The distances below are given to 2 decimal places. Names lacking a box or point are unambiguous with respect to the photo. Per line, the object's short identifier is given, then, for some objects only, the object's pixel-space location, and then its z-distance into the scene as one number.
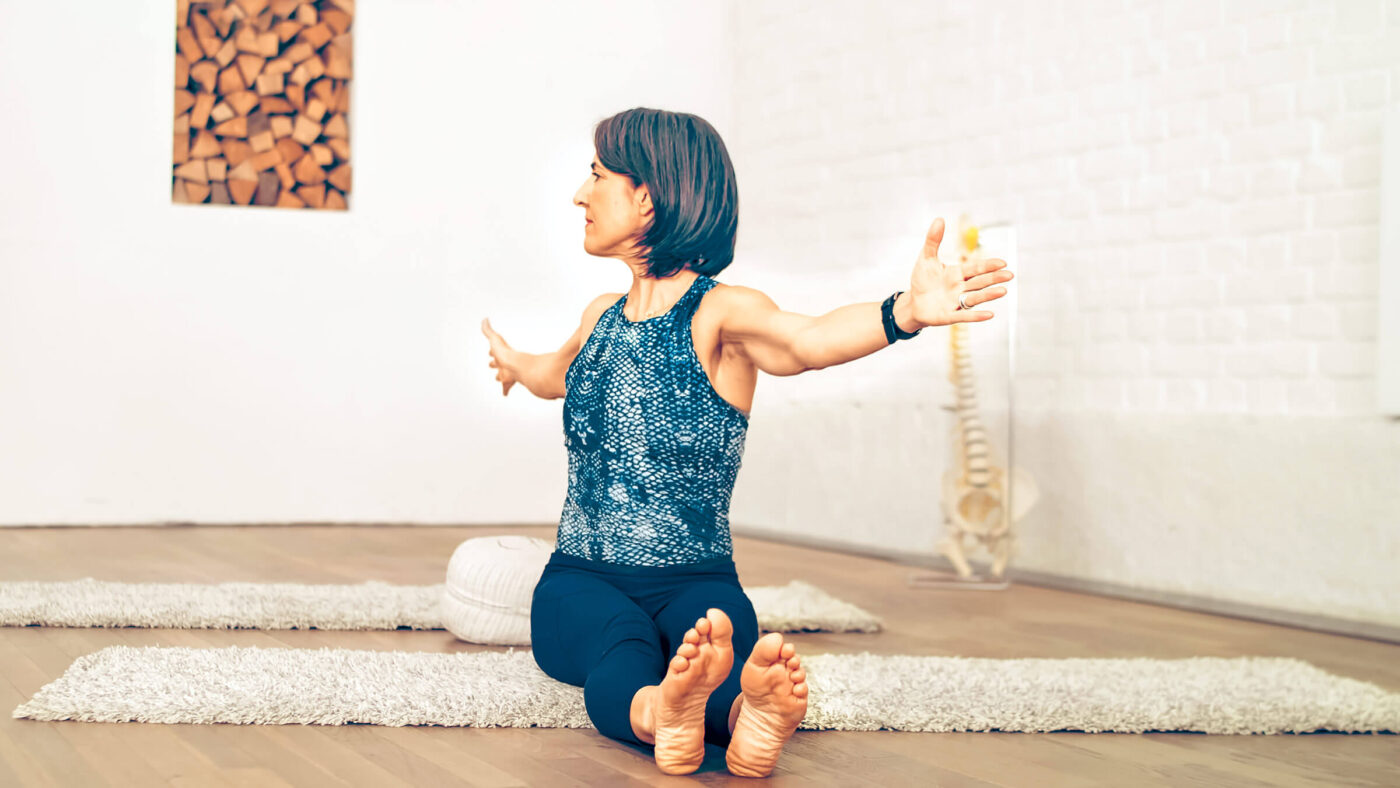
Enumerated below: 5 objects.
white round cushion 2.49
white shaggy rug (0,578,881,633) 2.61
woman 1.87
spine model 3.74
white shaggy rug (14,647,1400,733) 1.90
